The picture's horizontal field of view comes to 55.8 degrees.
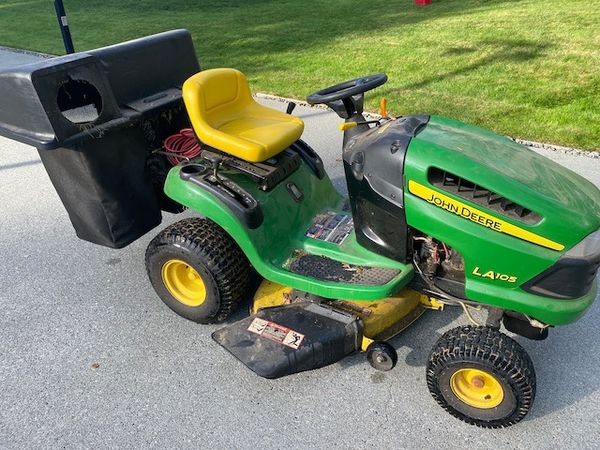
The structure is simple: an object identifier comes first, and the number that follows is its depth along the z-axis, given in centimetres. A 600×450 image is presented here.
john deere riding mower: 207
